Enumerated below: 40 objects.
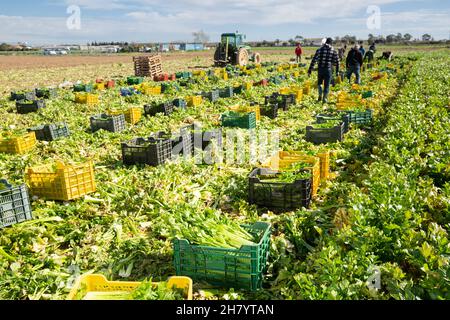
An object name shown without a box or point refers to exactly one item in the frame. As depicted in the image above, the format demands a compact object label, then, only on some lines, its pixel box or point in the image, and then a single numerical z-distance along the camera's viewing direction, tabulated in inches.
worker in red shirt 1313.4
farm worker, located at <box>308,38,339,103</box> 538.0
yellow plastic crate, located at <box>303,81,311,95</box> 647.1
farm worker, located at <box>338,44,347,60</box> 1423.6
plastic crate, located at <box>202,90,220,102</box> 604.8
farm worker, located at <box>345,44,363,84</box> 702.5
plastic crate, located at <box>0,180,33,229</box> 209.5
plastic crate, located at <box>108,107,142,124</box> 459.2
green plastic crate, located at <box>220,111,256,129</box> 421.4
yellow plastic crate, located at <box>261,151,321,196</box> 251.0
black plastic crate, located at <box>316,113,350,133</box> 396.8
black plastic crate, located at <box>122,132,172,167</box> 305.3
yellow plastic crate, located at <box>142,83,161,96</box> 689.6
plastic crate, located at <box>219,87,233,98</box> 644.4
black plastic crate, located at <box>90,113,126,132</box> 423.0
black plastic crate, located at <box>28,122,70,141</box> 389.7
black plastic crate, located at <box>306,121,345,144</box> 363.9
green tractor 1279.5
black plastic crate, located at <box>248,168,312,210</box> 227.5
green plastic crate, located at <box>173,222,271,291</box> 156.2
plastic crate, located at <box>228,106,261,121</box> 462.9
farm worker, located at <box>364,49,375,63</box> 1310.3
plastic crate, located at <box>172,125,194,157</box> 326.3
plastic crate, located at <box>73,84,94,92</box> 724.7
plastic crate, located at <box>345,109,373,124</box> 434.3
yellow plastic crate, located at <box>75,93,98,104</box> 595.6
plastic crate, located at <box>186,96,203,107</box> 556.9
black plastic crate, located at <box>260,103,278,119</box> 492.1
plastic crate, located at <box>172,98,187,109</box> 530.6
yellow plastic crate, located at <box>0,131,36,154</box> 344.5
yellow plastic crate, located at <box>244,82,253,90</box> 700.7
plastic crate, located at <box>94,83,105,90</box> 758.5
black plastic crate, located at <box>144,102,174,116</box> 503.8
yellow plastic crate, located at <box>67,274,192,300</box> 138.1
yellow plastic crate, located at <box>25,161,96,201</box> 245.4
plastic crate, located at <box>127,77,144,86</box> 854.7
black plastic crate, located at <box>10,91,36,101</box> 620.8
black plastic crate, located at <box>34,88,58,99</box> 670.5
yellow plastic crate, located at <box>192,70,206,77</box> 946.1
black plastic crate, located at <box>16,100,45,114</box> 538.0
